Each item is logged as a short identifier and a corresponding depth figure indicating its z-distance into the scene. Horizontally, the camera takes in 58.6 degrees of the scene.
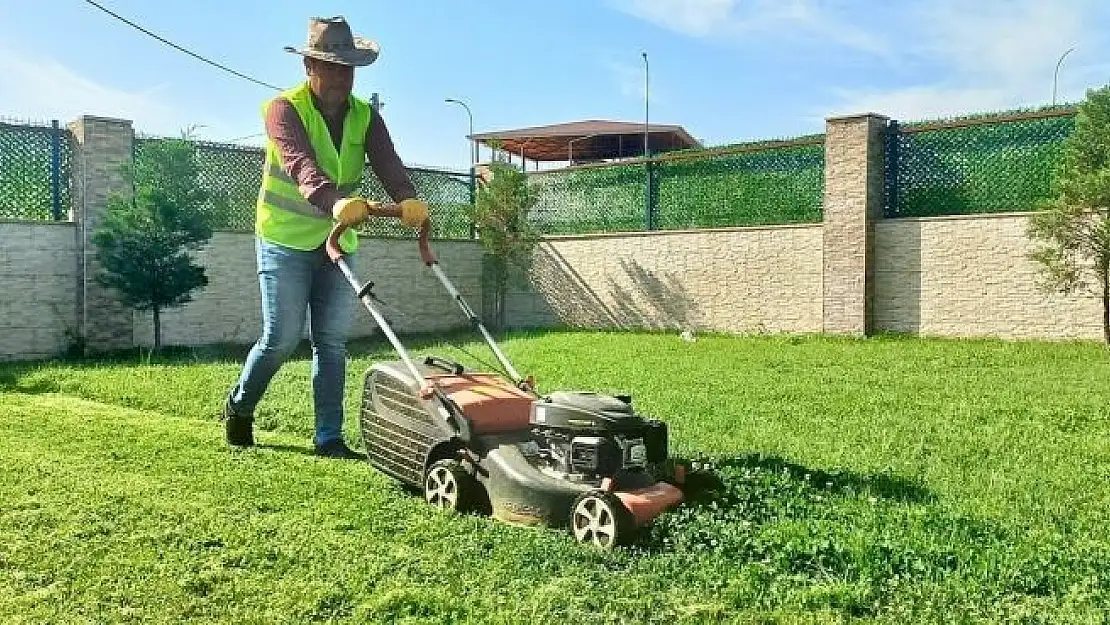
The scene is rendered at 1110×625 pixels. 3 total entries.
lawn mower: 3.47
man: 4.71
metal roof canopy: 25.27
